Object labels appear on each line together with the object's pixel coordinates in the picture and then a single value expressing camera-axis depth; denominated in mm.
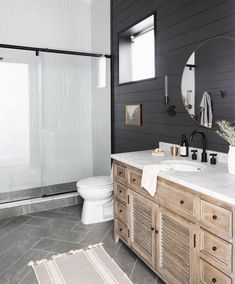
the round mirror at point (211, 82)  1921
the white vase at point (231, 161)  1642
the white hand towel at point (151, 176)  1812
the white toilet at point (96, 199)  2869
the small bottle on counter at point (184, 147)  2281
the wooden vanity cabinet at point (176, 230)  1324
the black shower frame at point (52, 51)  3127
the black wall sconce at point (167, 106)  2491
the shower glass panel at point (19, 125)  3420
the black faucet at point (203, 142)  2077
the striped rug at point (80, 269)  1960
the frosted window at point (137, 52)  2982
